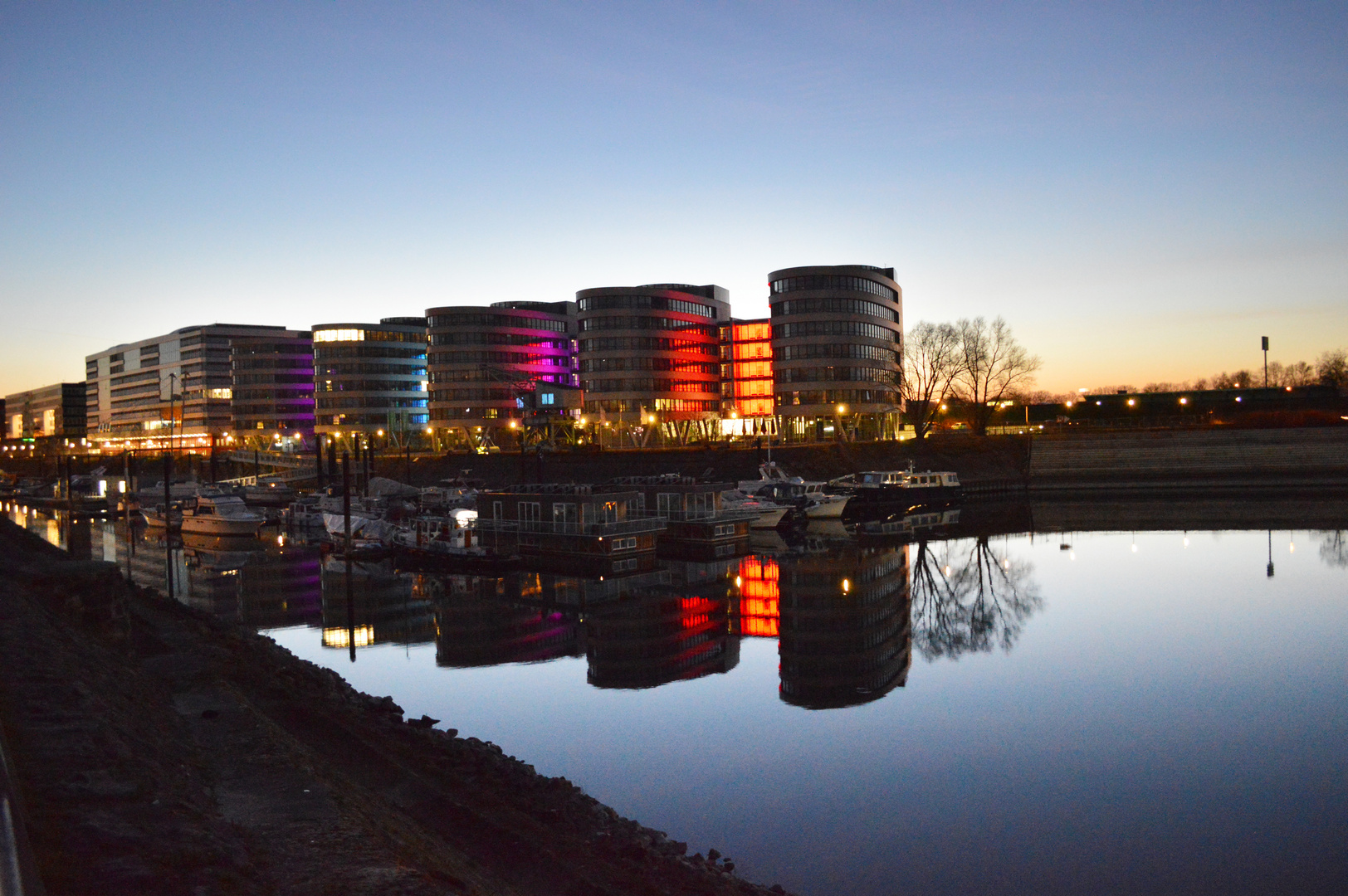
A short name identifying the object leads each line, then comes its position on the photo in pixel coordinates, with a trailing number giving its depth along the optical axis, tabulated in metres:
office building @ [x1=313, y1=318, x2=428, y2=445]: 162.62
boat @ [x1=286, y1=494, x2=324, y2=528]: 80.81
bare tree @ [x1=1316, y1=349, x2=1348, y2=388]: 146.75
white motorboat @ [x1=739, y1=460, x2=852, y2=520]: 78.25
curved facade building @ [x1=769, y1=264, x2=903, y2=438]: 123.00
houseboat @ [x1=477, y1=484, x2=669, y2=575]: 52.94
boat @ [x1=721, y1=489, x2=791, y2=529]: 70.06
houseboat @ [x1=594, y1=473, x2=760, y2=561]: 59.91
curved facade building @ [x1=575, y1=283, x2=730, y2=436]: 128.38
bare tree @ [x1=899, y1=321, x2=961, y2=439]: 125.88
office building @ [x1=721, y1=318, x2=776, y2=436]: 140.38
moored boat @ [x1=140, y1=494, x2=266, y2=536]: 74.31
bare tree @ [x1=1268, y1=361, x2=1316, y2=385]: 180.84
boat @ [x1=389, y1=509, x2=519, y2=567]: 53.83
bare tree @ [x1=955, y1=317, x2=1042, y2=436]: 129.12
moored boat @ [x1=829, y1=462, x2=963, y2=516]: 86.38
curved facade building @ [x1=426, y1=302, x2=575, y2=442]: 145.00
